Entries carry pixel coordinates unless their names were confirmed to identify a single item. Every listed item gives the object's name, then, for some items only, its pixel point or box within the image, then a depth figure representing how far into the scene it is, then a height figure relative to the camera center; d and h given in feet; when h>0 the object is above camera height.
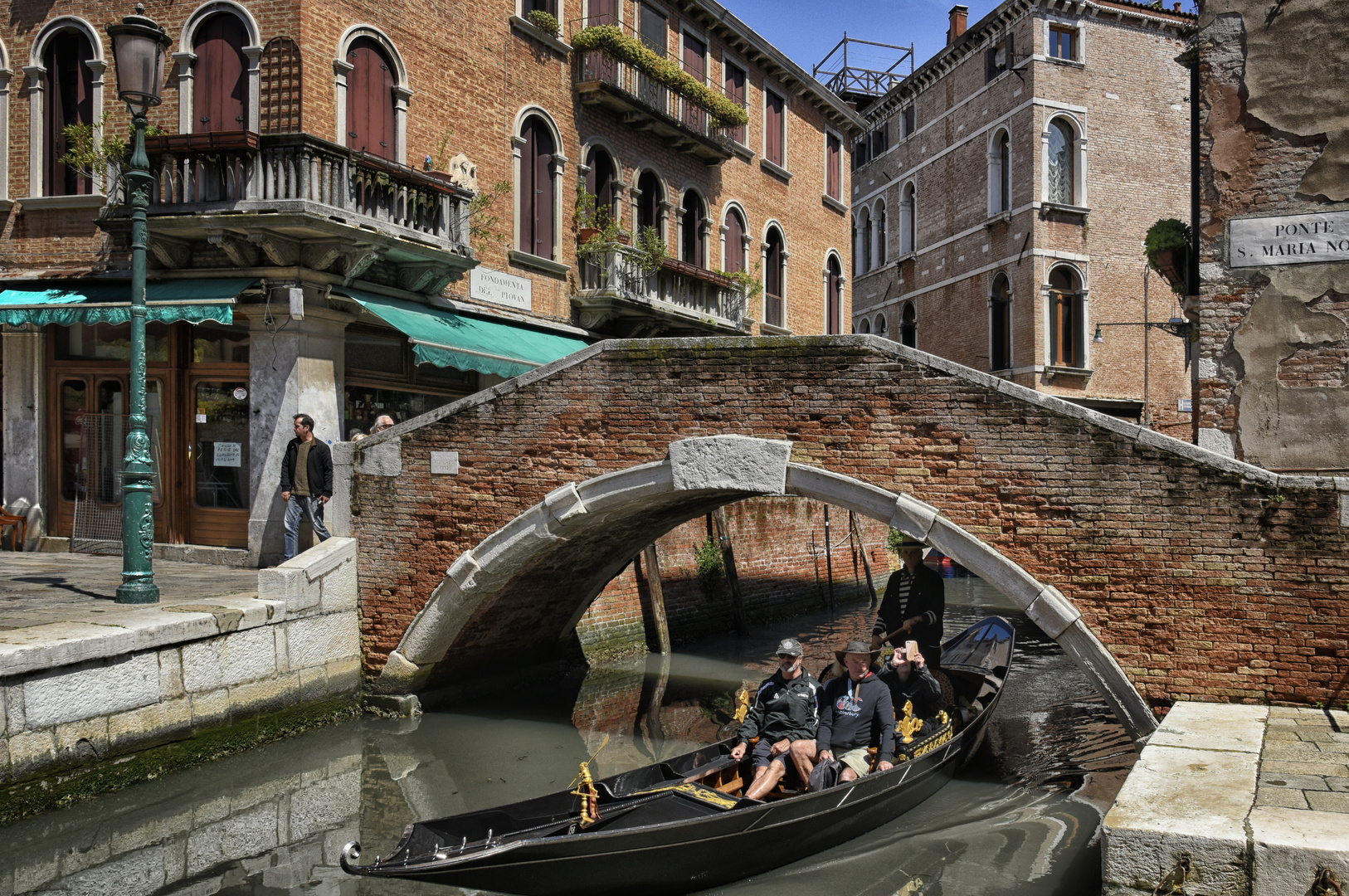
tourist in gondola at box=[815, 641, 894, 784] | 20.90 -5.25
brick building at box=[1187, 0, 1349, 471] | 23.85 +4.61
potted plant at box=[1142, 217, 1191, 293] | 27.45 +5.06
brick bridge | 20.10 -1.06
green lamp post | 22.35 +3.16
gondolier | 28.02 -4.31
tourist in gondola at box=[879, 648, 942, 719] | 24.25 -5.36
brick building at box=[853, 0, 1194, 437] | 60.80 +14.55
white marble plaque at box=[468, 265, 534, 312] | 37.96 +5.80
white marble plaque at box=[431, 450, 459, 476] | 27.17 -0.36
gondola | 16.42 -6.20
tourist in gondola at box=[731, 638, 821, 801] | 20.43 -5.20
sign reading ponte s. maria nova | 23.76 +4.55
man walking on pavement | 28.58 -0.80
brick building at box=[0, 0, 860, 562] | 30.14 +6.11
